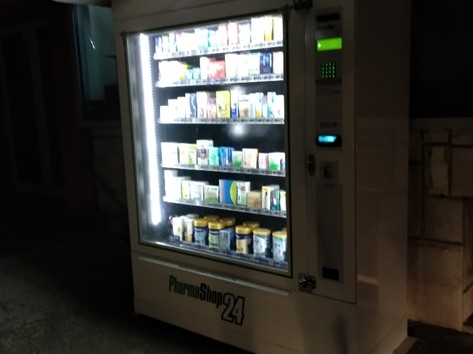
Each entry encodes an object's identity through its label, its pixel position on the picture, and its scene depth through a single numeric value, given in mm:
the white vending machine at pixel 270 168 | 2055
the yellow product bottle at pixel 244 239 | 2666
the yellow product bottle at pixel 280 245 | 2483
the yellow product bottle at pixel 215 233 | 2762
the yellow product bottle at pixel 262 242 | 2598
